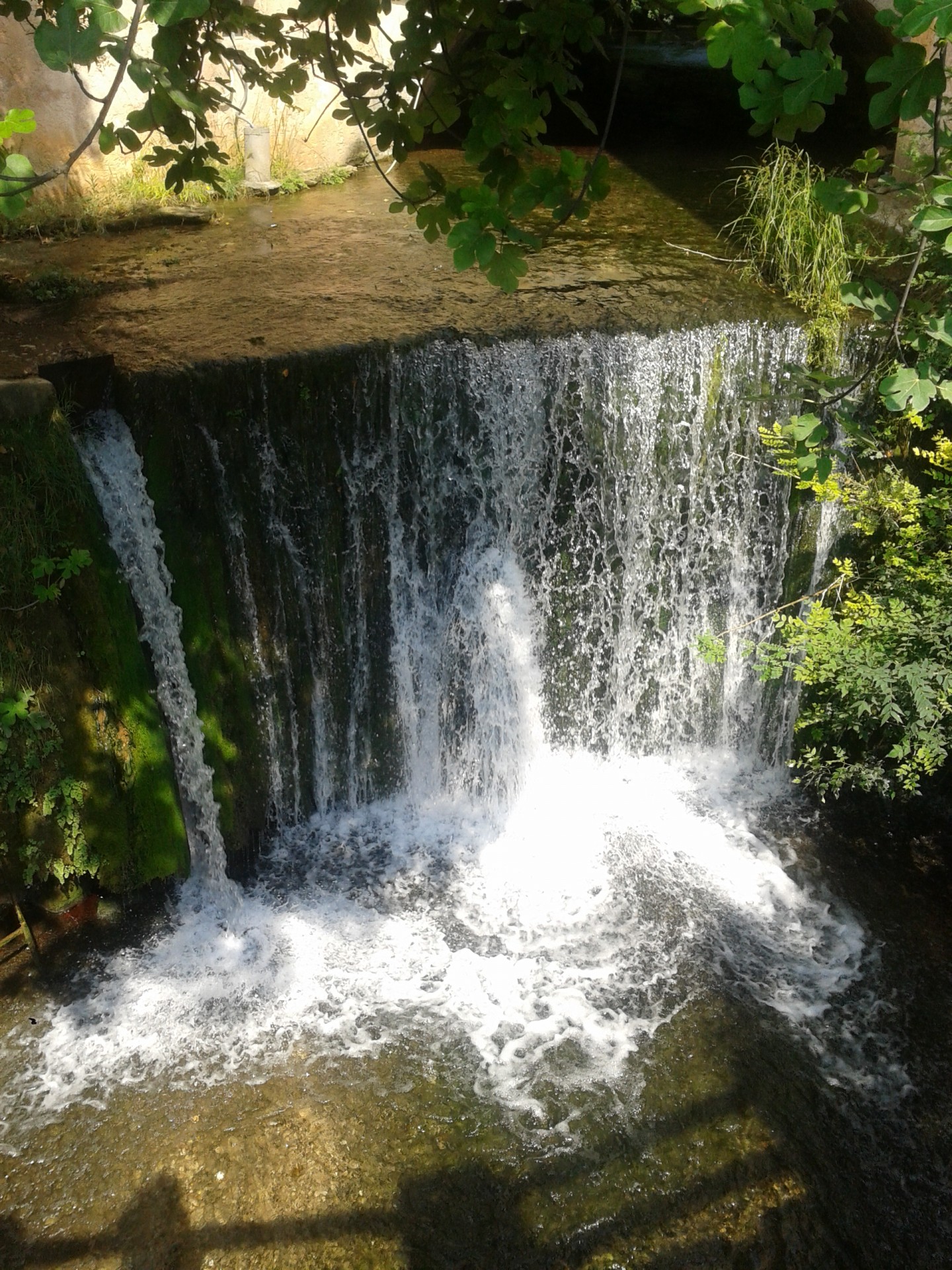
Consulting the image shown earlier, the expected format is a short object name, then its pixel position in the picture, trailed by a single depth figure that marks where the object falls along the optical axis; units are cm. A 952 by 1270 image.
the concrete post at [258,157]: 825
